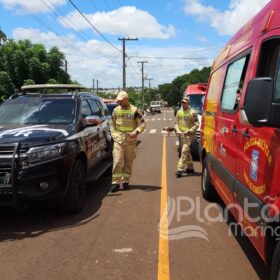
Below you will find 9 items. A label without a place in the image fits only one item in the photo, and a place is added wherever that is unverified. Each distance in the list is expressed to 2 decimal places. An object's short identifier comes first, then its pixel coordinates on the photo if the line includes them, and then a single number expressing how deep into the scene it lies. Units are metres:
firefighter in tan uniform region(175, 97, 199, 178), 6.82
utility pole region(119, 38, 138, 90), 33.04
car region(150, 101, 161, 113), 53.38
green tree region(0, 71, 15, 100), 17.74
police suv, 3.98
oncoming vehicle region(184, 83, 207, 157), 10.65
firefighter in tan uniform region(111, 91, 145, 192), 5.69
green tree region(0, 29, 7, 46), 15.61
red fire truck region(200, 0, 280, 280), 2.14
